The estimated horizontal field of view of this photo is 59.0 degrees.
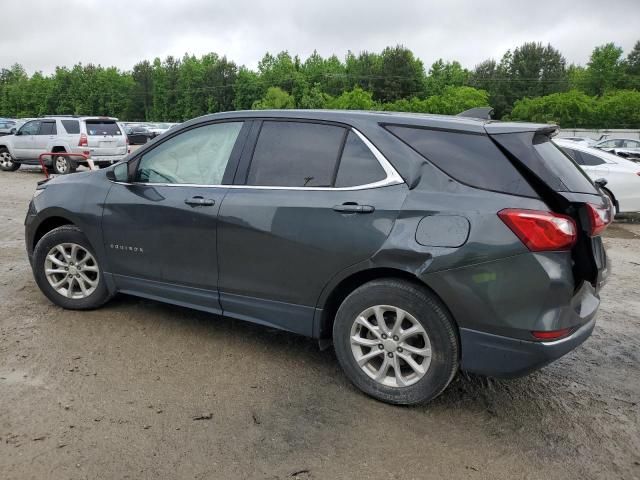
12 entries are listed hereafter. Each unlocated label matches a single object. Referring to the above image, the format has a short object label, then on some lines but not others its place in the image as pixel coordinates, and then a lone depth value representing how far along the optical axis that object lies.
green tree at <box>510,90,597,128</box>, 57.59
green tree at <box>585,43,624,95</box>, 77.12
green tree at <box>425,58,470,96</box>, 91.56
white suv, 16.86
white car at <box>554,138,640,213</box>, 10.79
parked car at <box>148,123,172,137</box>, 47.52
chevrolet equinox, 3.04
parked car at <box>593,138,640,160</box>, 25.02
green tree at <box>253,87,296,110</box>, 74.69
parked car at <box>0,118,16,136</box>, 32.31
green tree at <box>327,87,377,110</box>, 58.06
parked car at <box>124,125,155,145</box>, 35.56
